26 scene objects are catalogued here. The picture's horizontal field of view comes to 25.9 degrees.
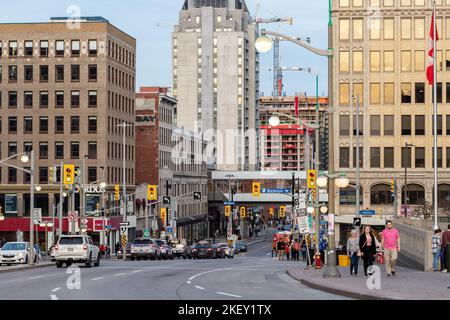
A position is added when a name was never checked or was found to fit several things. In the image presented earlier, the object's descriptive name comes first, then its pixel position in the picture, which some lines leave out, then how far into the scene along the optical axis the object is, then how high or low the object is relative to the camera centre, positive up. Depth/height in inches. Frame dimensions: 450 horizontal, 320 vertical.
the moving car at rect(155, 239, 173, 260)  2947.8 -210.2
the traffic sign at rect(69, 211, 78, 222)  2945.4 -104.9
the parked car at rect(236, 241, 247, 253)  4534.2 -312.5
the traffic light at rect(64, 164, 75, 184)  2640.3 +22.0
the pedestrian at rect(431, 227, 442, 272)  1405.0 -96.1
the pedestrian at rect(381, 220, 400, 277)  1258.6 -82.9
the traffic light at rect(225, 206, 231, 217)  5505.9 -168.7
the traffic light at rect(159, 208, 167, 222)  4506.6 -146.4
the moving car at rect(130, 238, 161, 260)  2797.7 -196.7
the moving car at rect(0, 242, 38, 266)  2132.1 -156.9
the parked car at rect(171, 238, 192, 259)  3360.0 -244.8
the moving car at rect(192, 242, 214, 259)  3196.4 -232.2
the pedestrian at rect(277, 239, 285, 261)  2830.2 -200.3
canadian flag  1718.4 +216.9
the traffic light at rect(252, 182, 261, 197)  3878.0 -32.7
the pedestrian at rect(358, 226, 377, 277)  1289.4 -88.9
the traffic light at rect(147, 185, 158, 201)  3585.1 -38.7
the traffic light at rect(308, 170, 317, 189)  2581.7 +7.1
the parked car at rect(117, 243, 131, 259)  3136.8 -242.7
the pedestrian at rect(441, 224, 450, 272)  1355.8 -96.4
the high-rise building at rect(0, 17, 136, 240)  4237.2 +356.9
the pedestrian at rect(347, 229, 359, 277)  1352.1 -97.5
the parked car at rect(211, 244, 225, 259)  3213.6 -232.9
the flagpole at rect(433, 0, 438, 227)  1685.5 +192.4
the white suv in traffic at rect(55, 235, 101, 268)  1920.5 -134.0
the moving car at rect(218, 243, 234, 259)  3275.1 -234.8
